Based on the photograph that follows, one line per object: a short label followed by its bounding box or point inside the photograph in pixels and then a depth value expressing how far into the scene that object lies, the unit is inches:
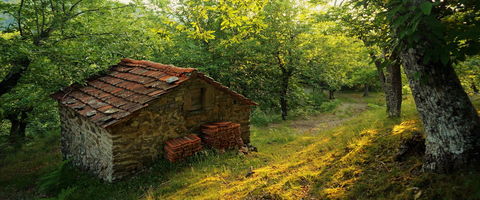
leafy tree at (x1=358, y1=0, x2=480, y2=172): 112.6
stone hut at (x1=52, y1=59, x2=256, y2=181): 282.8
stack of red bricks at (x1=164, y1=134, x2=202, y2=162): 301.4
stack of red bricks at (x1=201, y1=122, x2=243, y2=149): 333.1
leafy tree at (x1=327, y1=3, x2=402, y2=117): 282.5
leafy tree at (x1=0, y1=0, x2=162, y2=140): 272.1
